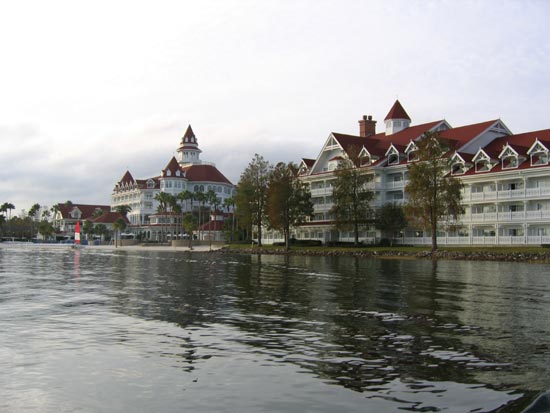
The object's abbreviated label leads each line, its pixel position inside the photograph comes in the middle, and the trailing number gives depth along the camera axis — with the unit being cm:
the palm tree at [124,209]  17875
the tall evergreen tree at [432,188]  6237
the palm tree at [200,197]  14200
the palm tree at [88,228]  17200
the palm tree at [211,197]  14588
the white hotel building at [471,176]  6681
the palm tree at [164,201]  14588
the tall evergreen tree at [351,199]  7788
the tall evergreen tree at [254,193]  9106
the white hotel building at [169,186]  16264
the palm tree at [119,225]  15100
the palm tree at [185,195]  14300
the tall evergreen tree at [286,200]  8400
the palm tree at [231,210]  11394
